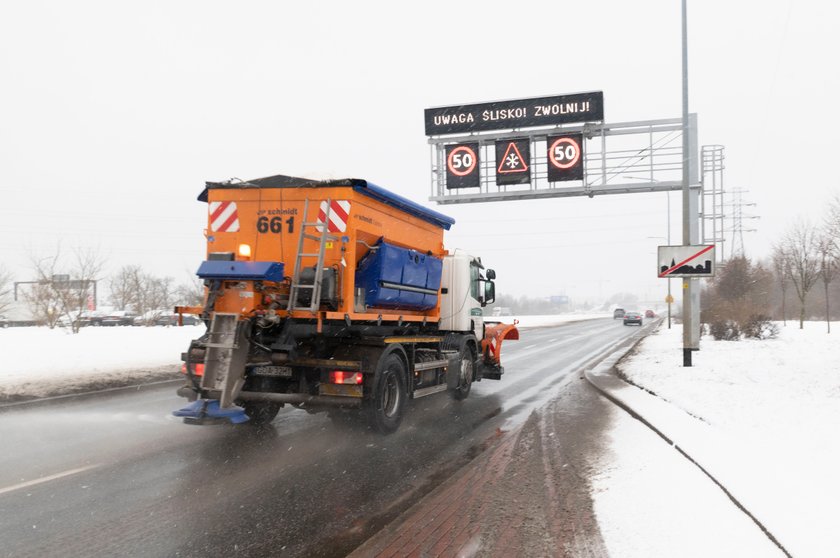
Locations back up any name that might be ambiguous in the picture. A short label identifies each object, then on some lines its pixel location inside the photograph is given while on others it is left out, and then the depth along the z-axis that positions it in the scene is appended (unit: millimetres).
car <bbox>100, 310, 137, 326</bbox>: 42906
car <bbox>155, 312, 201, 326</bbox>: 37669
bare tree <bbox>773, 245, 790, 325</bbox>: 29908
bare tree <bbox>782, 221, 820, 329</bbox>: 27547
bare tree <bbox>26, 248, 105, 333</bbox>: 24453
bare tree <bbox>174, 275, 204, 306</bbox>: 43034
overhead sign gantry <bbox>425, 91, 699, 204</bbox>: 17750
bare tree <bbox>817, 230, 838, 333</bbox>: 24203
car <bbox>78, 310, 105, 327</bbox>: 43594
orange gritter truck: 6535
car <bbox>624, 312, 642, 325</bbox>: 59312
